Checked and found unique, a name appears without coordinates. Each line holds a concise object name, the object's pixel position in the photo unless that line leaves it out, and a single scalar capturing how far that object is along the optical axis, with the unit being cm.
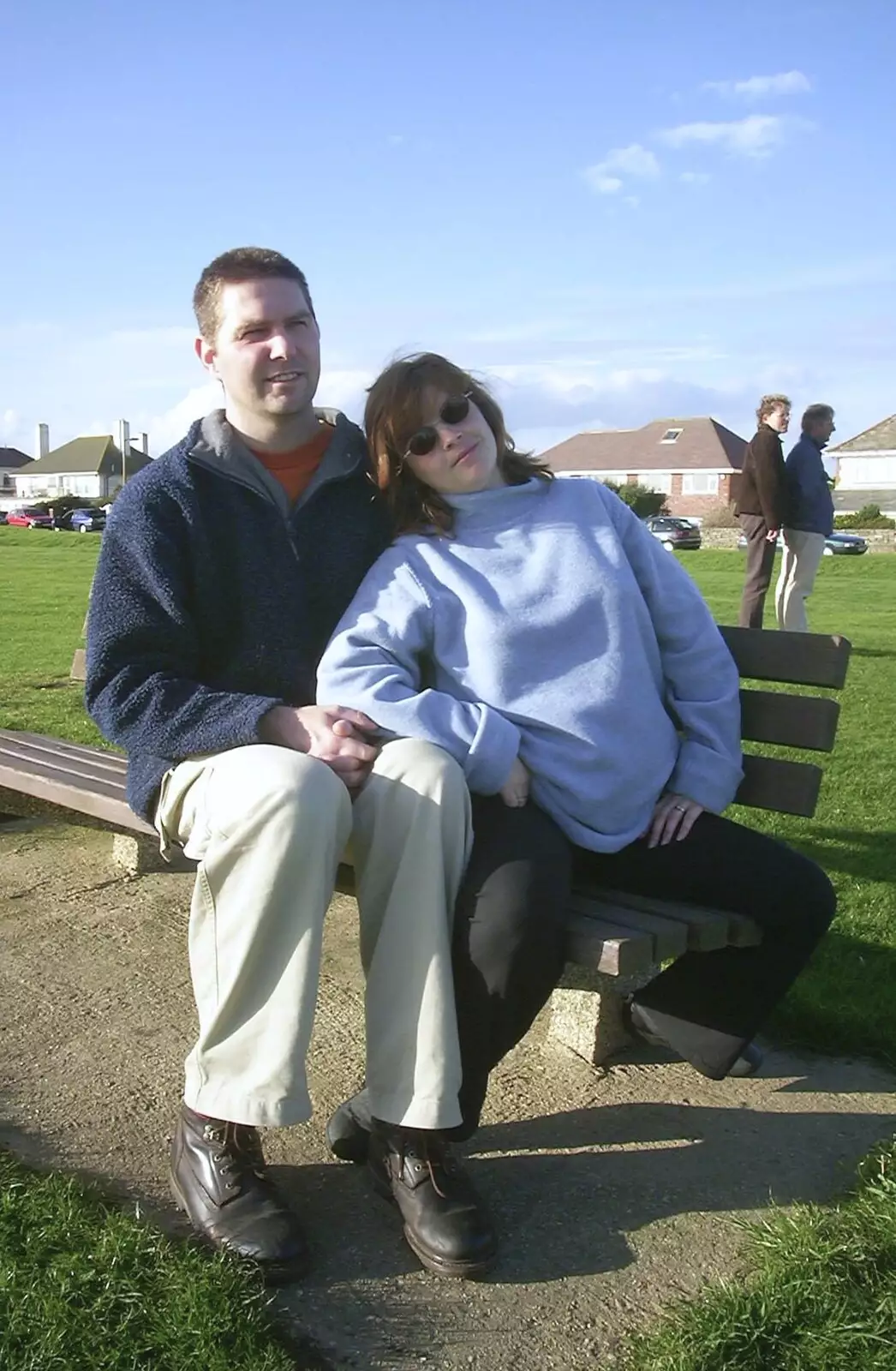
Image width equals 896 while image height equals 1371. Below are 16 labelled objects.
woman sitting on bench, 292
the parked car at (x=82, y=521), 5703
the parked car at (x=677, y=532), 4244
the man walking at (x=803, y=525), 1132
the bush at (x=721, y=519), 4412
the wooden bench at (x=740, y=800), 269
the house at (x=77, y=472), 9331
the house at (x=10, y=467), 10519
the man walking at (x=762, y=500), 1083
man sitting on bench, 254
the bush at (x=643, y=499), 5994
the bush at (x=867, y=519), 4670
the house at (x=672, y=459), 7638
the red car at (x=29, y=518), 6191
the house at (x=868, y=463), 7006
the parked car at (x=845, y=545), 3972
